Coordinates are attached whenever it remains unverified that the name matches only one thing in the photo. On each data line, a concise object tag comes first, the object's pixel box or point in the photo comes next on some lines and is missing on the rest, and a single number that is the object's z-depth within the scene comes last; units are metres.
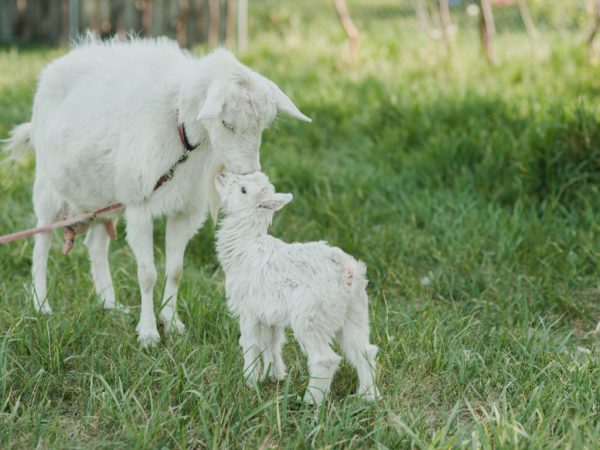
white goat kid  3.13
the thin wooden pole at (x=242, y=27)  10.46
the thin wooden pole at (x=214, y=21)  11.01
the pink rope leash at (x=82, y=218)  4.08
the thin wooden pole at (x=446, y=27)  8.62
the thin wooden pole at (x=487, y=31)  8.52
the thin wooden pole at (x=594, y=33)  7.79
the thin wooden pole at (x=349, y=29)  8.84
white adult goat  3.61
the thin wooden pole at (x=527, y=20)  8.98
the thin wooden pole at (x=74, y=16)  11.53
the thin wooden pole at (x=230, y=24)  10.59
